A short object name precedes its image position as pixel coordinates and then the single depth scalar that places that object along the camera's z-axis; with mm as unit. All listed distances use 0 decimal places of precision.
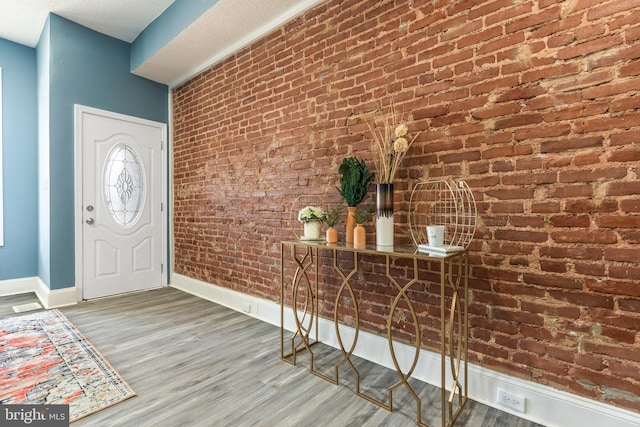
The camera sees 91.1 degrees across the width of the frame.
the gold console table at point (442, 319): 1550
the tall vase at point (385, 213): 1896
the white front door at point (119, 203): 3705
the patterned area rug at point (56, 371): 1766
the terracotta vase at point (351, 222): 2111
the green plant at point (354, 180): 2053
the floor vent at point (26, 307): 3275
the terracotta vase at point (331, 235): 2127
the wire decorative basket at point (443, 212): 1764
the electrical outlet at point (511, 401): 1622
